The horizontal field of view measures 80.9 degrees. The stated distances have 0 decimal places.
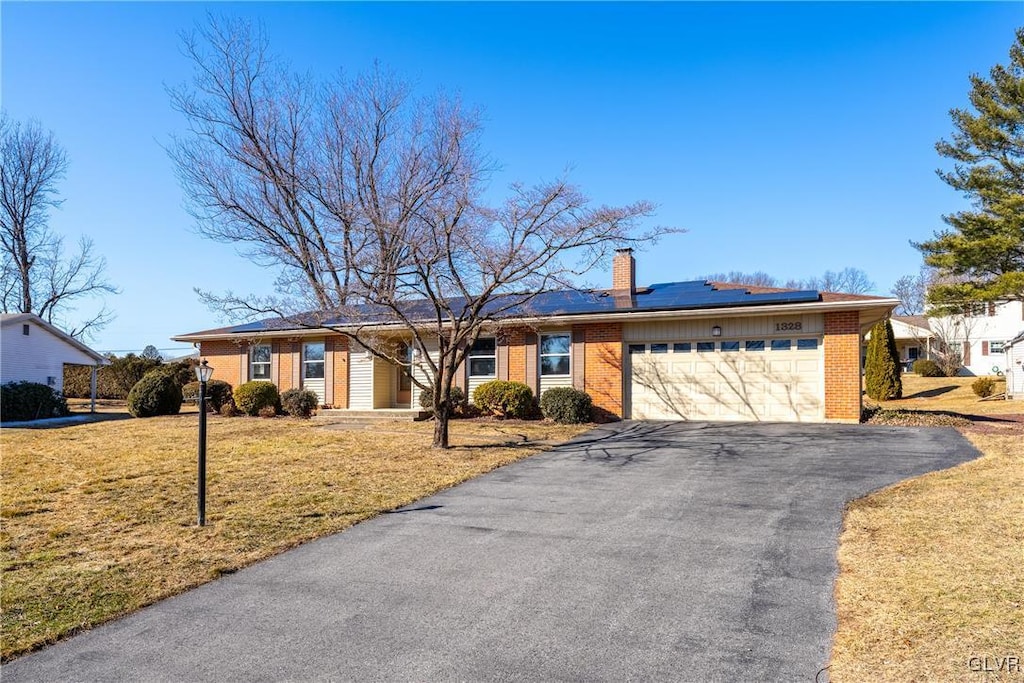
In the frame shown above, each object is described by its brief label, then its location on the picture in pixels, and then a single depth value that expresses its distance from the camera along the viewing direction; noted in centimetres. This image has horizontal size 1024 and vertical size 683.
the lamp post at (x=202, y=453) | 648
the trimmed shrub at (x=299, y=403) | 1864
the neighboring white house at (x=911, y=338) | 3704
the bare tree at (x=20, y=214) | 3177
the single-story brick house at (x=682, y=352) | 1392
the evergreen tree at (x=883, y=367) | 2427
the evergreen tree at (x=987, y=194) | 1758
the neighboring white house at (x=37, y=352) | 2020
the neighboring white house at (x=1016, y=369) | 2408
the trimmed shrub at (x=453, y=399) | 1716
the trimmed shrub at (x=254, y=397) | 1894
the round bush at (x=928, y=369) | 3281
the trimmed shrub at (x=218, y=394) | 1994
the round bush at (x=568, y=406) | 1516
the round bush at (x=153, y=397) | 1881
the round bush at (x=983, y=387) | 2442
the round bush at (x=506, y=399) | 1634
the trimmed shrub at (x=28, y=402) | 1839
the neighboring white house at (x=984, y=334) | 3431
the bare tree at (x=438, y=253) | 1047
